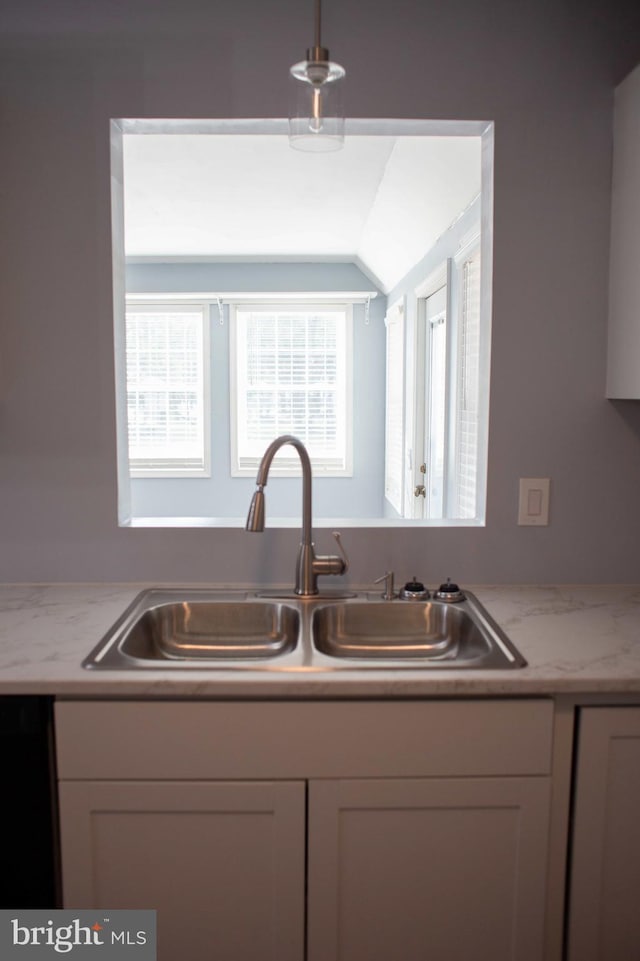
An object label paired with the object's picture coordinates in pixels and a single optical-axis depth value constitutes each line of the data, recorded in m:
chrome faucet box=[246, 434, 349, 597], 1.72
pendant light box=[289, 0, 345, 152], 1.24
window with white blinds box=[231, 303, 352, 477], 5.59
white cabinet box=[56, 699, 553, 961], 1.31
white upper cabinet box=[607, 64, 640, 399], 1.64
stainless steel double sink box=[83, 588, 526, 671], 1.67
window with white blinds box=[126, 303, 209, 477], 5.60
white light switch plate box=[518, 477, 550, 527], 1.86
